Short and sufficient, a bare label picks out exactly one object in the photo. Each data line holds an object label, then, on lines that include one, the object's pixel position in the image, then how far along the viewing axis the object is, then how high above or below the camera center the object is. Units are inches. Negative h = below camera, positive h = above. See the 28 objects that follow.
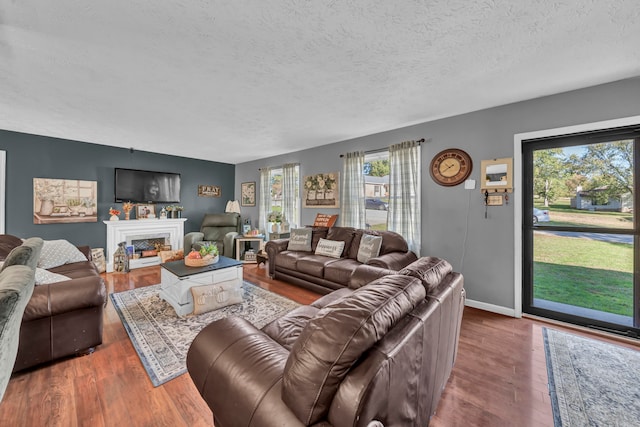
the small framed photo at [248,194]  243.4 +20.7
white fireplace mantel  179.2 -12.7
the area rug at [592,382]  58.6 -47.6
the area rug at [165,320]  75.7 -44.3
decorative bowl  116.1 -22.7
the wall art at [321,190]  177.5 +17.8
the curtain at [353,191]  163.3 +15.2
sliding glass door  94.4 -6.8
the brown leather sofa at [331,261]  121.6 -25.6
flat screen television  188.9 +22.9
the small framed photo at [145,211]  200.2 +2.2
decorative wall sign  240.4 +23.5
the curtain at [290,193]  205.8 +17.9
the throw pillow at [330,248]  147.2 -20.9
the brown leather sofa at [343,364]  30.3 -22.8
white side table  201.3 -27.1
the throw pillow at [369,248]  132.4 -18.6
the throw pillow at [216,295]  106.2 -36.9
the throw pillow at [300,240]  162.4 -17.5
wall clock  122.7 +24.3
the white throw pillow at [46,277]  77.9 -20.8
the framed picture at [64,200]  159.8 +9.5
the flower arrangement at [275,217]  203.3 -2.6
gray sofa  24.8 -9.9
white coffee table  105.0 -29.6
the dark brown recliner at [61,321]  69.3 -32.4
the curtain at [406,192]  138.8 +12.5
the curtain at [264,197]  226.5 +15.7
